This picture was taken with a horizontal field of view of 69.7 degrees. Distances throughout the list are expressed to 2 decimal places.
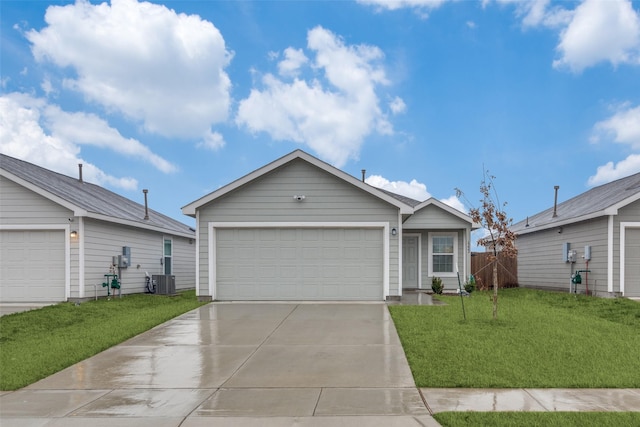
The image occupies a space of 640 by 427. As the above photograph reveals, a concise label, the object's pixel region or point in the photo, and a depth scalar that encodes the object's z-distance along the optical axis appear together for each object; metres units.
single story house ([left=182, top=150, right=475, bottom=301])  13.90
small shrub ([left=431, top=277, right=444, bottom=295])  16.41
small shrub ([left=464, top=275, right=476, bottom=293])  16.34
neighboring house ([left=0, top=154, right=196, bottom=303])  13.90
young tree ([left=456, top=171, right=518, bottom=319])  9.77
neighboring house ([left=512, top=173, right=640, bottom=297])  14.13
